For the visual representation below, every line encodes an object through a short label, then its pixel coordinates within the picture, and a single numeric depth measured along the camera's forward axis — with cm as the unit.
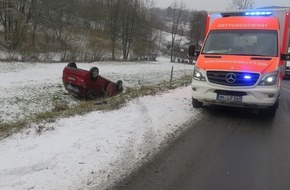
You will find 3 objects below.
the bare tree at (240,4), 4532
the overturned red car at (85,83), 1470
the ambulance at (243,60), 921
